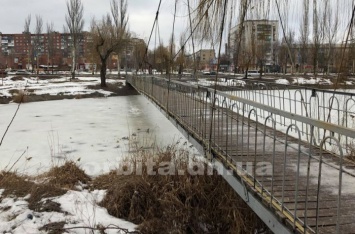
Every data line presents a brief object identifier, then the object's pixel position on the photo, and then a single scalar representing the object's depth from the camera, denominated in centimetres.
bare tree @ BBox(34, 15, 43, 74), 3788
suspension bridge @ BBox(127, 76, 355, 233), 186
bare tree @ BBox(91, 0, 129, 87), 2112
